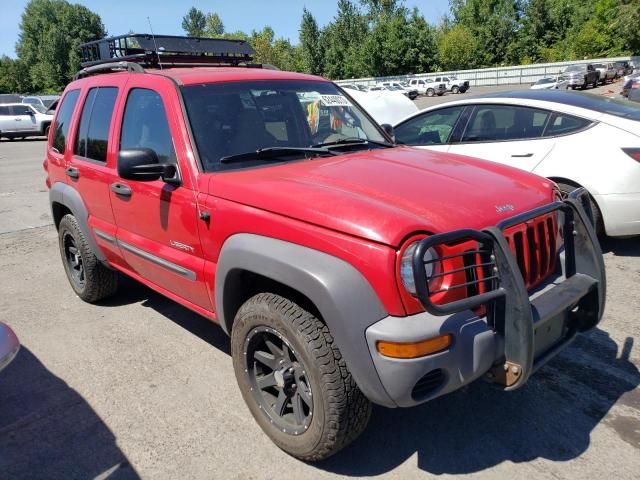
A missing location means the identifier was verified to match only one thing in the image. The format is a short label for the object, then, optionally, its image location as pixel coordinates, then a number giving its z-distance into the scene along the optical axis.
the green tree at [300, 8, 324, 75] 73.12
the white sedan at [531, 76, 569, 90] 33.25
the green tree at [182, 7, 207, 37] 120.19
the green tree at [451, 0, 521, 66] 66.44
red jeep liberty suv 2.25
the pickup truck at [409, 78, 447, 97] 48.66
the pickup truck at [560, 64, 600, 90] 36.48
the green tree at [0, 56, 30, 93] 76.06
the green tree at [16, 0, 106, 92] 72.75
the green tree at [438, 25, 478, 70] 65.19
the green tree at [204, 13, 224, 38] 117.31
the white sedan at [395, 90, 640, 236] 4.95
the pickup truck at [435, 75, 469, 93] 48.75
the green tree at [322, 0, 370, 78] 70.26
